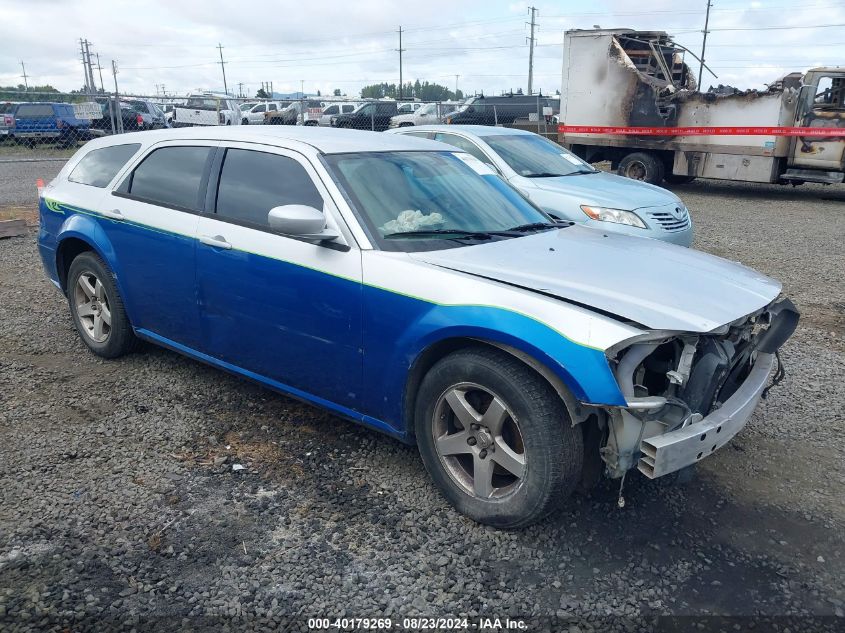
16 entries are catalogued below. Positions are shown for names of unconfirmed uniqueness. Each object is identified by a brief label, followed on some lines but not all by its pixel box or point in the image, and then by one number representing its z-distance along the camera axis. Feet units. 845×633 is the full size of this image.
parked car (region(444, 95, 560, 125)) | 75.20
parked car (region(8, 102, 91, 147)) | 67.87
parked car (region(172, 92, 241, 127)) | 65.36
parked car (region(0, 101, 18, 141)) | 70.52
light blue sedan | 24.08
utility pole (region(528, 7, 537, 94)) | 187.57
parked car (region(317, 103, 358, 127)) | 101.64
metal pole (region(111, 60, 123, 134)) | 43.44
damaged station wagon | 9.34
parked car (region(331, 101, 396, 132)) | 74.23
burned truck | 43.24
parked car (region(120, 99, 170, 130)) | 75.47
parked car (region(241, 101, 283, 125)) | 104.35
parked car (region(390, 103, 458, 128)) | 79.13
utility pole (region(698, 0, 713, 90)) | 182.58
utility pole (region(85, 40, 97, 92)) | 211.29
